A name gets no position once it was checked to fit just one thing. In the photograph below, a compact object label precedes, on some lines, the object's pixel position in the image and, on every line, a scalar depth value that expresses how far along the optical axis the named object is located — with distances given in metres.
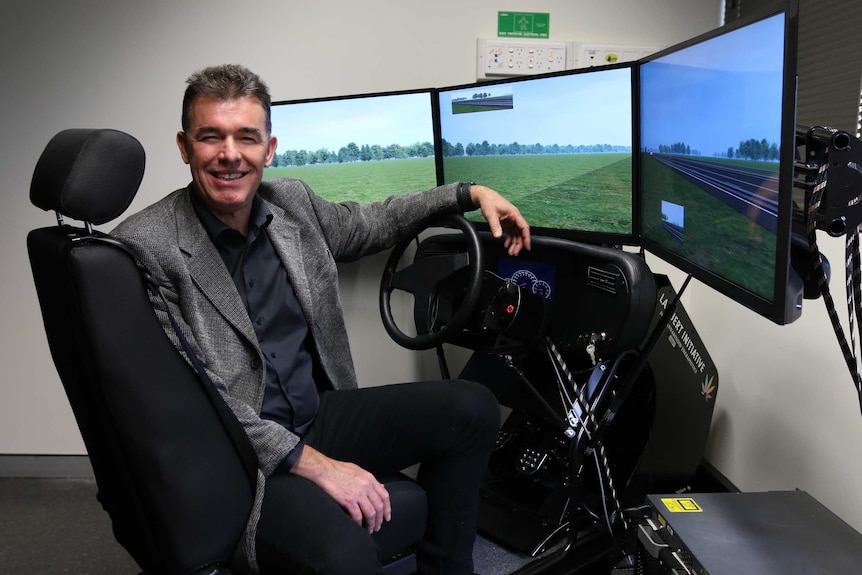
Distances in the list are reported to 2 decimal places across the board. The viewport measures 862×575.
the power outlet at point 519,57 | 2.25
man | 1.24
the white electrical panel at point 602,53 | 2.29
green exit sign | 2.25
